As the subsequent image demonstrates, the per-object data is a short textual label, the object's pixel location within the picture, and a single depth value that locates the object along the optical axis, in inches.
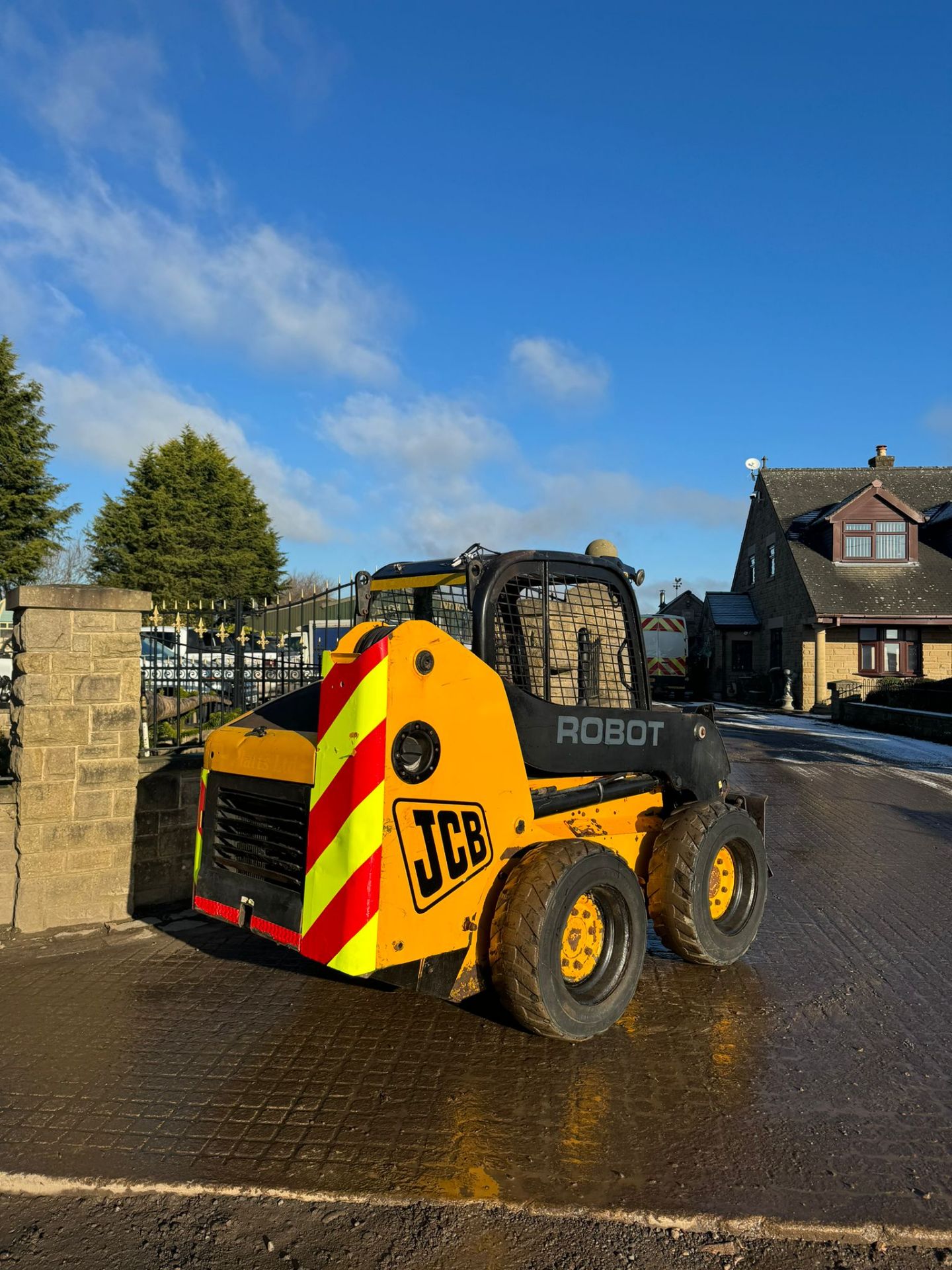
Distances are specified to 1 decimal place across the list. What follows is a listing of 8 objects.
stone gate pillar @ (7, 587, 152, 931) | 210.7
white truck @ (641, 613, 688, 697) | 1187.3
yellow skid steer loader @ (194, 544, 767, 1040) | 134.3
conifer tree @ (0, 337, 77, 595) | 1111.6
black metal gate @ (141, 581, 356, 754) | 256.1
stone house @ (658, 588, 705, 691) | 1355.8
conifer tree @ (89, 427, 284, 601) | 1541.6
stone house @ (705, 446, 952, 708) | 1056.8
